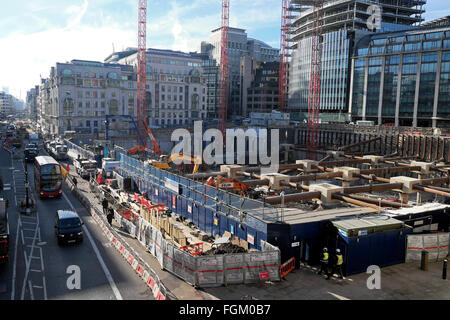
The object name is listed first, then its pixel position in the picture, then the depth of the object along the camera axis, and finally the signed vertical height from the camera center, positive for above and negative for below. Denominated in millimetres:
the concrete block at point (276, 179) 32219 -5531
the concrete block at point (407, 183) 29938 -5245
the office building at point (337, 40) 114500 +25062
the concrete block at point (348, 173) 35375 -5343
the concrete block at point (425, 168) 41750 -5571
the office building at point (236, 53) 167250 +30336
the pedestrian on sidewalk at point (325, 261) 19234 -7555
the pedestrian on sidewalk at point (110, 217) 29956 -8548
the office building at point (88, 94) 110688 +5916
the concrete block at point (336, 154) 60969 -6092
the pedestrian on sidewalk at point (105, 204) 32844 -8154
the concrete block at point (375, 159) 49656 -5553
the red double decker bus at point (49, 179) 37847 -6980
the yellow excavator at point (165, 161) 41419 -5792
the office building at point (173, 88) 126812 +9531
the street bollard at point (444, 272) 19469 -8072
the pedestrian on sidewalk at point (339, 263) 19308 -7718
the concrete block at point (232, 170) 36375 -5421
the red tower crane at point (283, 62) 141125 +21480
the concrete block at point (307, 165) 43656 -5740
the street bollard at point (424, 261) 20453 -7956
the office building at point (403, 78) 88375 +10594
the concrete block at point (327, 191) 26672 -5404
